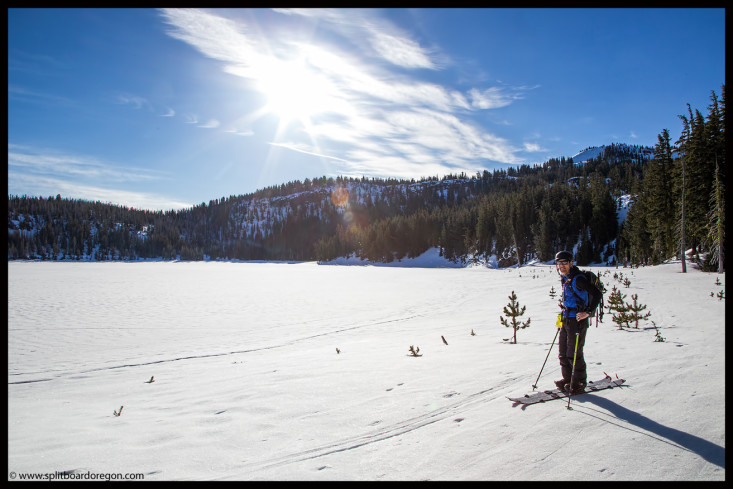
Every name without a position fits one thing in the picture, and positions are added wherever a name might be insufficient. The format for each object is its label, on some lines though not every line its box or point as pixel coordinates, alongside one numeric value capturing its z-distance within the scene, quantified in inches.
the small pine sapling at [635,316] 398.7
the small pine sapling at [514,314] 368.5
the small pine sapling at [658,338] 325.1
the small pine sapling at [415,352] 321.7
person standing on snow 211.2
